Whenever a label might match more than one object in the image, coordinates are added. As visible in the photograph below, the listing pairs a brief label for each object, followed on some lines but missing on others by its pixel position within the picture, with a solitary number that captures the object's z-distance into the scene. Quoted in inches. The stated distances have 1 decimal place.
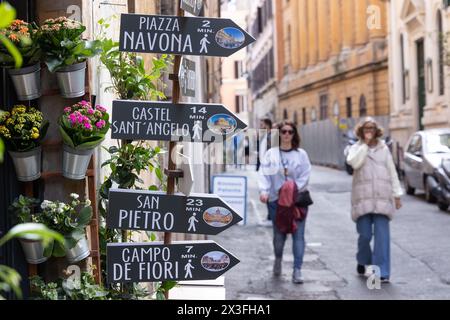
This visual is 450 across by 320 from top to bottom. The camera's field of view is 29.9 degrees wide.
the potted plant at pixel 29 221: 147.8
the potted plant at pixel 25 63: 146.2
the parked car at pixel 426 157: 617.6
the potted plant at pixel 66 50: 149.3
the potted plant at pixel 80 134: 151.0
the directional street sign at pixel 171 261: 157.8
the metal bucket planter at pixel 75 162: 153.2
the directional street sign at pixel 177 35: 157.9
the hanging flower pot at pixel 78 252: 153.7
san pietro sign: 158.4
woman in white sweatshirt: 340.8
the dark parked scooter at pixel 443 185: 570.6
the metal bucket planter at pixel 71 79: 152.4
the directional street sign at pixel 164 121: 159.6
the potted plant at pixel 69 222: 149.3
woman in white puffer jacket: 330.6
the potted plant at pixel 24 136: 147.4
